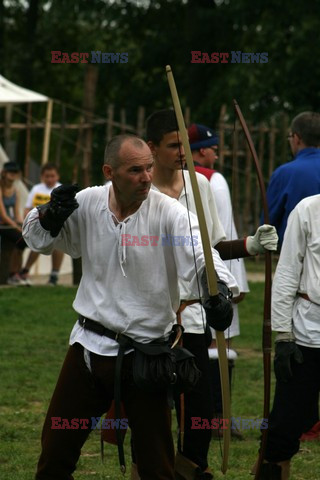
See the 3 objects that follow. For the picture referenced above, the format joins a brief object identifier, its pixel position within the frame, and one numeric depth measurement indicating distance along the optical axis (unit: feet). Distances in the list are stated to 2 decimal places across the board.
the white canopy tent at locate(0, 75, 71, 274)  74.85
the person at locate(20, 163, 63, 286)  68.37
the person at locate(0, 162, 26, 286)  67.86
